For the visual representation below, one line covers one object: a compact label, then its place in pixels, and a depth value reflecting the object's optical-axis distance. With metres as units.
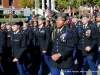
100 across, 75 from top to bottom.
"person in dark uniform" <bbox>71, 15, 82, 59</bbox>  8.14
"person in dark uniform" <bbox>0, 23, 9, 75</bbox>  7.12
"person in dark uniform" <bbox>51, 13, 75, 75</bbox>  5.62
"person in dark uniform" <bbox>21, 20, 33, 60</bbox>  8.16
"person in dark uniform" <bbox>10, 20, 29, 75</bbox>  6.89
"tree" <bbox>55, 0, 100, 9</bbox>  41.84
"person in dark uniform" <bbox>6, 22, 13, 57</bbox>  7.49
